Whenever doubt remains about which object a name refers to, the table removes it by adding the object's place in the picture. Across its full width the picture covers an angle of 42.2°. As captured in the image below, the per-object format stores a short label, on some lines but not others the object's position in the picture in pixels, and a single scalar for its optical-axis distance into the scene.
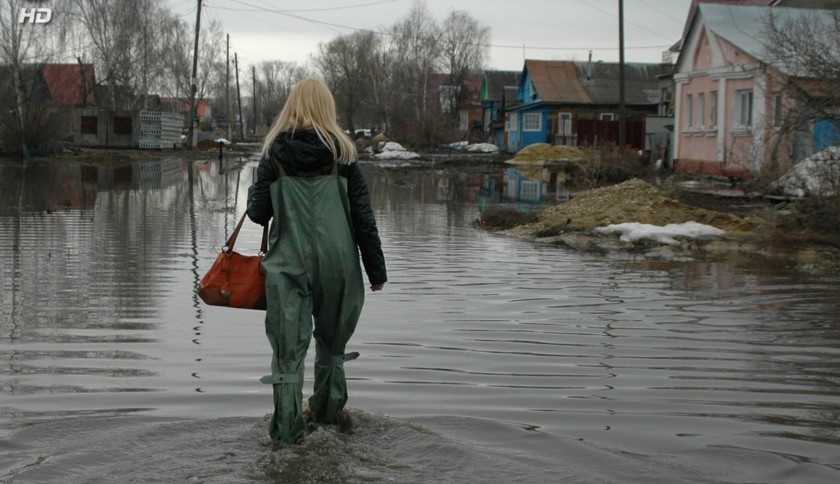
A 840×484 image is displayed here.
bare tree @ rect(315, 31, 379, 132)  107.75
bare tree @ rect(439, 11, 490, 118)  104.88
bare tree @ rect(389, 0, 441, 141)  99.75
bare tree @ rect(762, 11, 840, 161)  17.03
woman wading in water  5.28
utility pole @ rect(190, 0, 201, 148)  60.47
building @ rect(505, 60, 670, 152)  70.69
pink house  32.81
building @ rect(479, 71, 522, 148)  91.38
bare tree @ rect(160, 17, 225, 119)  77.75
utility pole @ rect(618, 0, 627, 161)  43.12
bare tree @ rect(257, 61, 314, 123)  159.76
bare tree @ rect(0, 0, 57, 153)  45.91
